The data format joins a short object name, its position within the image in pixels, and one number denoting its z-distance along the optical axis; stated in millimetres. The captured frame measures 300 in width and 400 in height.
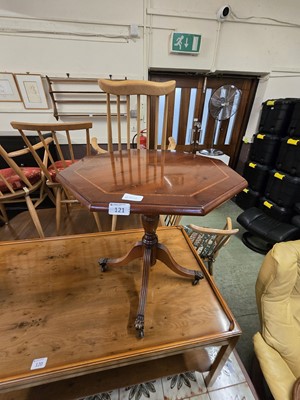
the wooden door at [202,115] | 2777
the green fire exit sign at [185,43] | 2271
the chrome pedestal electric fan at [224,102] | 2400
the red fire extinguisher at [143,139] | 2325
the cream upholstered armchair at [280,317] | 879
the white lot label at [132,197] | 560
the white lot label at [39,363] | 681
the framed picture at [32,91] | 2266
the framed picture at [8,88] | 2242
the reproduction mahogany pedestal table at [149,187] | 551
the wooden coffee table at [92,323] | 719
